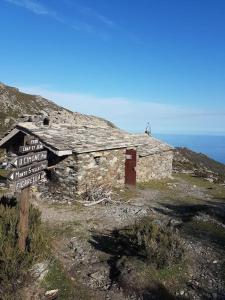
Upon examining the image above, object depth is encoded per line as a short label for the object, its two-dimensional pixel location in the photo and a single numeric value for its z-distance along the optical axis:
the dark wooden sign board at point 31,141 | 5.97
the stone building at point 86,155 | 11.97
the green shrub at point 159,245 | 6.21
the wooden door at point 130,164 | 14.96
